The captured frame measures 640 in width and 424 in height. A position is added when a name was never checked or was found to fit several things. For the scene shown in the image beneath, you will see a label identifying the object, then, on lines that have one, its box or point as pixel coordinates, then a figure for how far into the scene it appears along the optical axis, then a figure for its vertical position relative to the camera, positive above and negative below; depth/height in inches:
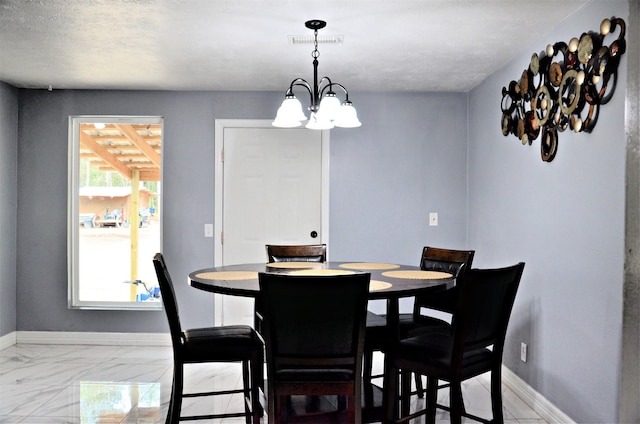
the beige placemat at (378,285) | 92.9 -13.7
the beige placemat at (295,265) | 124.3 -13.5
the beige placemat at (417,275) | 108.3 -13.7
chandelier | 107.0 +18.5
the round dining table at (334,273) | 91.6 -13.7
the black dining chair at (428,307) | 111.7 -23.0
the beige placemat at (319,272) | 110.0 -13.4
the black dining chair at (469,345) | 86.8 -23.8
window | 187.2 -2.9
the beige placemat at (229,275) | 104.1 -13.6
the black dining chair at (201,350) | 99.2 -26.6
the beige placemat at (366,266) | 125.0 -13.6
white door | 184.1 +4.2
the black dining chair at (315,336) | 79.6 -19.2
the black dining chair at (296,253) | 141.3 -12.1
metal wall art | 95.8 +24.7
